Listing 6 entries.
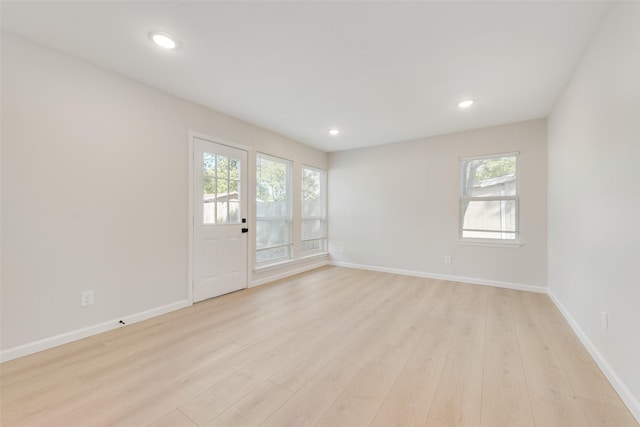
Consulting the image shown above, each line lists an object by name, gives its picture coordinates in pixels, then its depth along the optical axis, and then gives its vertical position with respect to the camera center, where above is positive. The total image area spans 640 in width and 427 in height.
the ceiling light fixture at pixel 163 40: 1.98 +1.40
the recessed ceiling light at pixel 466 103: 3.10 +1.39
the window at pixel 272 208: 4.23 +0.12
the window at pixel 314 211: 5.23 +0.10
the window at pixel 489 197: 3.94 +0.29
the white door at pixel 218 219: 3.24 -0.06
